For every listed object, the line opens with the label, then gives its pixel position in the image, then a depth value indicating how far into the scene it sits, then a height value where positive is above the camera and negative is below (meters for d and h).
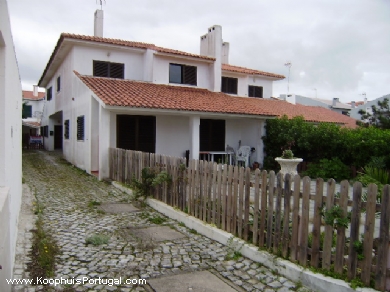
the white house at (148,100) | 12.84 +1.40
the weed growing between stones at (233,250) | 4.66 -1.79
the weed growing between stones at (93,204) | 7.71 -1.81
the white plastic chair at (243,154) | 15.45 -1.02
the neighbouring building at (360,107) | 38.21 +3.55
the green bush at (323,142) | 11.08 -0.29
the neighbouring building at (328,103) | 42.78 +4.29
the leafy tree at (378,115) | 20.47 +1.40
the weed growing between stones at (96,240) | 5.05 -1.76
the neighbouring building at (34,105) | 45.31 +3.57
